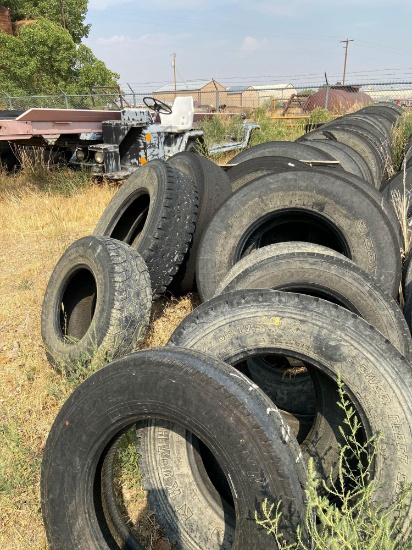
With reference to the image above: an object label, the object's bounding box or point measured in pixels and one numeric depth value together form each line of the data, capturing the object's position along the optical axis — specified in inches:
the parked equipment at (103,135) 270.2
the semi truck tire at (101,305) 127.6
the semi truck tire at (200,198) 171.3
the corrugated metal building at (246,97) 1308.8
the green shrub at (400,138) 344.8
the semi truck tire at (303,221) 134.6
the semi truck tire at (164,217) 152.9
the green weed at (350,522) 54.4
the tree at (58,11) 1273.4
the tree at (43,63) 959.6
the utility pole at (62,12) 1218.9
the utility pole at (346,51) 2120.3
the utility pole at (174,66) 2122.8
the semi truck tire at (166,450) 64.4
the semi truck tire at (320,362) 76.1
